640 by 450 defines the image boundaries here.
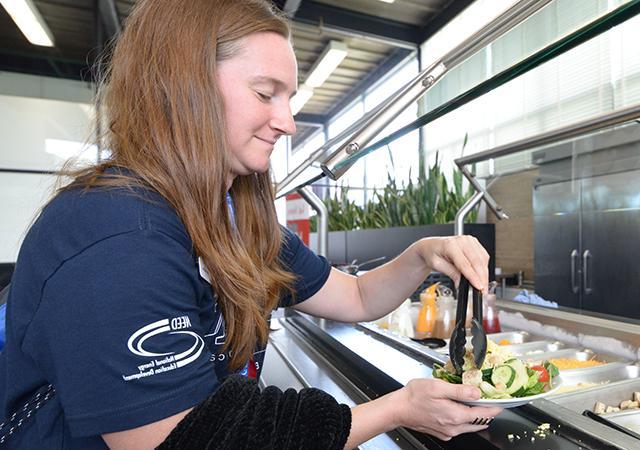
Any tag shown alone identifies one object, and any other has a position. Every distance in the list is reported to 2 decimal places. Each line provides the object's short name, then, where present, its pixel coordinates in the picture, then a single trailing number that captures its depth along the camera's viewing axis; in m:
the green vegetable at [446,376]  0.77
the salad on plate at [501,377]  0.72
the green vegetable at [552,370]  0.86
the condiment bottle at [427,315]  1.49
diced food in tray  0.93
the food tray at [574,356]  1.23
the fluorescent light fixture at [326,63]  6.13
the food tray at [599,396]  0.93
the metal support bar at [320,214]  2.10
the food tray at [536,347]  1.34
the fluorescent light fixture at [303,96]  7.33
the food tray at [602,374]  1.10
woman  0.58
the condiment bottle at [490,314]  1.49
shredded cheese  1.17
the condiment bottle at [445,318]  1.46
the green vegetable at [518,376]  0.73
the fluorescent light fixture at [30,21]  4.18
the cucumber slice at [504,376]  0.73
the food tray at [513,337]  1.45
